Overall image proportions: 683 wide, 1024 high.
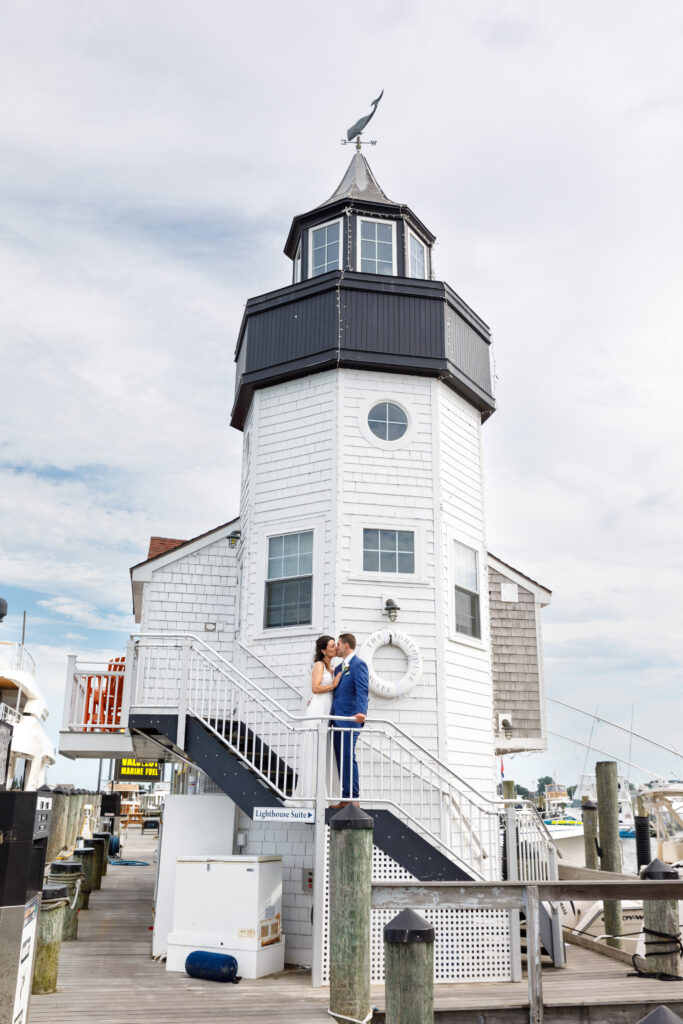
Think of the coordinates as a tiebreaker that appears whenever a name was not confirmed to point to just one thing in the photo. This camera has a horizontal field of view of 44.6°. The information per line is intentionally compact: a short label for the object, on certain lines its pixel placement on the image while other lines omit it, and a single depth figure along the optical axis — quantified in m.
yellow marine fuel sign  27.98
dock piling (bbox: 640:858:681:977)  8.05
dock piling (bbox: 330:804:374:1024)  6.36
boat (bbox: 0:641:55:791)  25.53
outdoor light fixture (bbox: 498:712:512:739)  14.35
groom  9.02
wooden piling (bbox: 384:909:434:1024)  5.37
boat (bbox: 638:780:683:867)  27.47
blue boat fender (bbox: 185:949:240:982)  8.41
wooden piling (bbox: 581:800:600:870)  18.86
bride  9.54
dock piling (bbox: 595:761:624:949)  12.69
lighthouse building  10.49
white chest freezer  8.75
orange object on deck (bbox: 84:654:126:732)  11.07
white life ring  10.93
